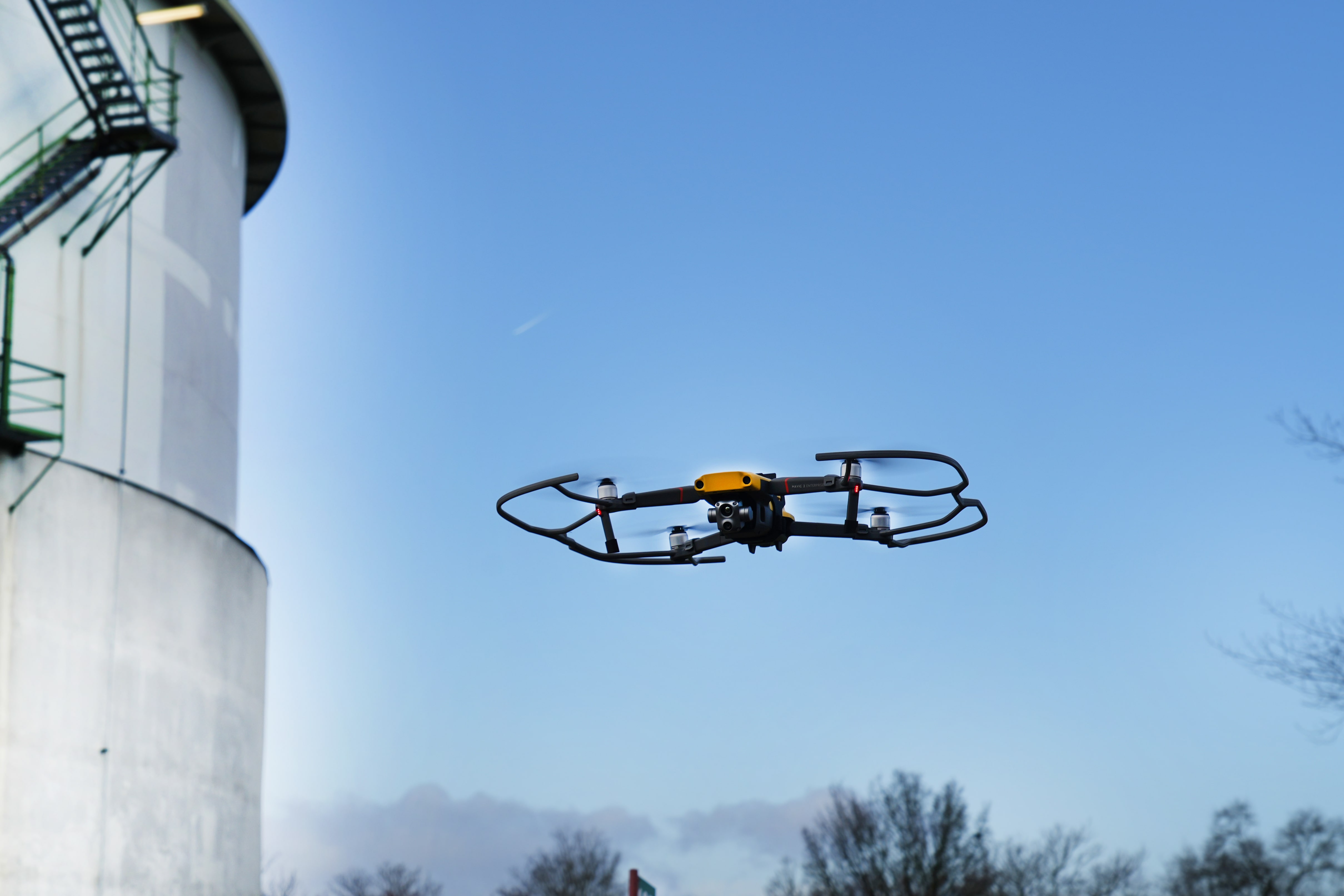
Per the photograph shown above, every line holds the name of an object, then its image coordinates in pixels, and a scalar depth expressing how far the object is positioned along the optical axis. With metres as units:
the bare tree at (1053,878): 73.25
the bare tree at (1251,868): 79.19
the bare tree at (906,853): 62.22
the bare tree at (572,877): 81.38
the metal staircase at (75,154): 24.77
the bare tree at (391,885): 87.38
